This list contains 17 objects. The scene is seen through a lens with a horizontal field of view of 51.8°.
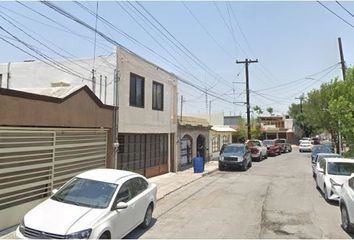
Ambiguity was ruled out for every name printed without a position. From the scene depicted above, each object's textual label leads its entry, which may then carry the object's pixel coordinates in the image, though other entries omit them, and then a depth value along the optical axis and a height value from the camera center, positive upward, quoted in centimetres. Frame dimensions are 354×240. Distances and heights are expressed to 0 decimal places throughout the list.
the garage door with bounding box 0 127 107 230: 973 -58
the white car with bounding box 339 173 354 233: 948 -162
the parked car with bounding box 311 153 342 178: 1933 -58
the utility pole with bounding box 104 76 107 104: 1598 +241
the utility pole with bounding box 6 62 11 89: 1678 +309
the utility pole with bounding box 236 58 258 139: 4082 +614
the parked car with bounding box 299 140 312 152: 5103 -14
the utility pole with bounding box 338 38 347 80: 2585 +644
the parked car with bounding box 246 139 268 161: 3503 -43
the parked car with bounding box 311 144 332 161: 2939 -32
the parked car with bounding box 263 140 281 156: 4276 -25
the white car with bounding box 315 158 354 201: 1386 -121
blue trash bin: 2391 -133
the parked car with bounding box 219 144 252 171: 2630 -89
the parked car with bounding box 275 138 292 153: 4718 -1
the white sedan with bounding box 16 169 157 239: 691 -139
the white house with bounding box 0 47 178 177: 1599 +273
